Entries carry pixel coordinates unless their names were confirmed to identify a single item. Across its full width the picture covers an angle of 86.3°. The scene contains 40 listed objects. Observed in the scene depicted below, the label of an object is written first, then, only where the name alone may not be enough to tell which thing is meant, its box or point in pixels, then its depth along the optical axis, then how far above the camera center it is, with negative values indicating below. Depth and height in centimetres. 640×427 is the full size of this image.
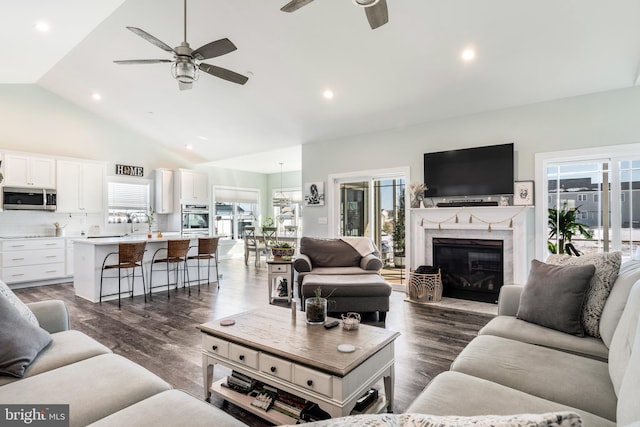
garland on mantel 461 -13
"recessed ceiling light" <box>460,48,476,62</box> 375 +175
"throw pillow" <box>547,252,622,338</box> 203 -48
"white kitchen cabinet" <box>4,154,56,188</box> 603 +80
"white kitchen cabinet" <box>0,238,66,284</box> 576 -80
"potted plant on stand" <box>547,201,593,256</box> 441 -24
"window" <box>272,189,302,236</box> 1093 +2
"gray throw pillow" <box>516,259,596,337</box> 209 -56
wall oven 866 -17
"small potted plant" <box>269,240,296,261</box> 483 -56
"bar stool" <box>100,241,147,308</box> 479 -62
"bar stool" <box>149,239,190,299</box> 538 -66
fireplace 481 -81
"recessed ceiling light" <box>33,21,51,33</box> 450 +253
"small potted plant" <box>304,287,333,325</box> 236 -68
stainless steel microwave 604 +30
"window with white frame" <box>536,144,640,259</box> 409 +22
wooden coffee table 173 -83
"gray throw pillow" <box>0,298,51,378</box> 157 -62
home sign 780 +102
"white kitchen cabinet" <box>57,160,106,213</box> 667 +57
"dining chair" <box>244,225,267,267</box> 834 -78
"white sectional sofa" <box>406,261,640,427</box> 128 -76
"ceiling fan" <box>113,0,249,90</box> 297 +144
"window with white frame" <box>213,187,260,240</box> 1001 +9
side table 478 -94
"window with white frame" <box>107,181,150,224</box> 770 +28
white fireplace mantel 455 -27
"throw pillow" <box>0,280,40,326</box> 183 -50
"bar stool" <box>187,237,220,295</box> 585 -60
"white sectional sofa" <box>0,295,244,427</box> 129 -76
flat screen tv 469 +58
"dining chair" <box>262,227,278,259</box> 820 -62
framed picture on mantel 453 +24
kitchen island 497 -82
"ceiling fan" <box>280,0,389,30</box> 229 +145
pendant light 1002 +35
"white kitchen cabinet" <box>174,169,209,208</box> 855 +68
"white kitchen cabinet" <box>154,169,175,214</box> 834 +59
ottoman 388 -93
